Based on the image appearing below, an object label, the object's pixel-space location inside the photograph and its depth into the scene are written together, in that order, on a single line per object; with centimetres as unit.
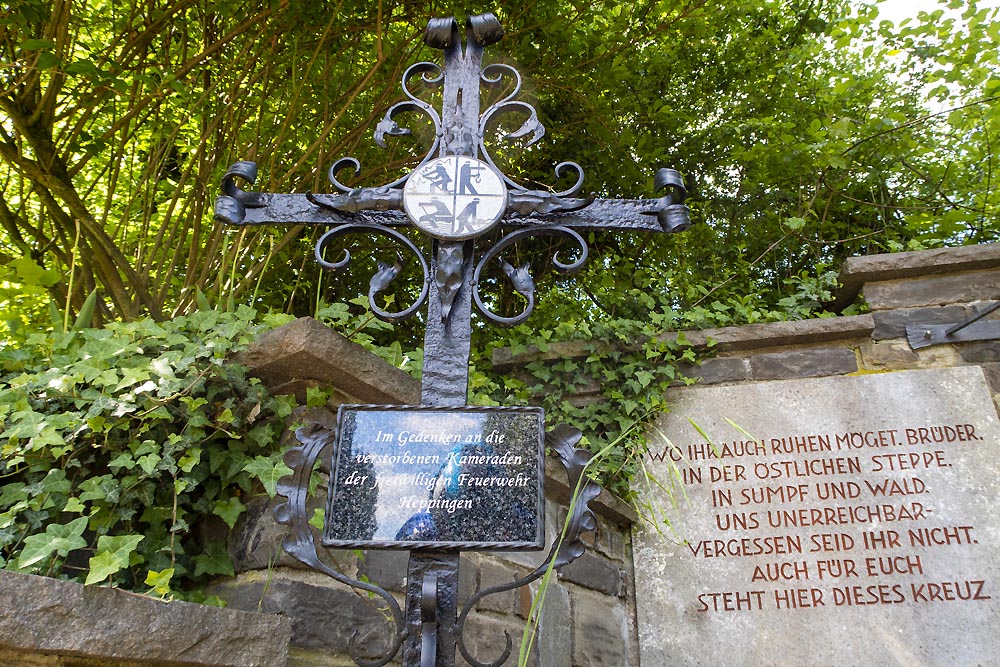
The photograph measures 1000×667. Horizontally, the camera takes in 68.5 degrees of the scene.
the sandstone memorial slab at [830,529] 283
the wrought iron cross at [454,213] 174
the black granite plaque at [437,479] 147
